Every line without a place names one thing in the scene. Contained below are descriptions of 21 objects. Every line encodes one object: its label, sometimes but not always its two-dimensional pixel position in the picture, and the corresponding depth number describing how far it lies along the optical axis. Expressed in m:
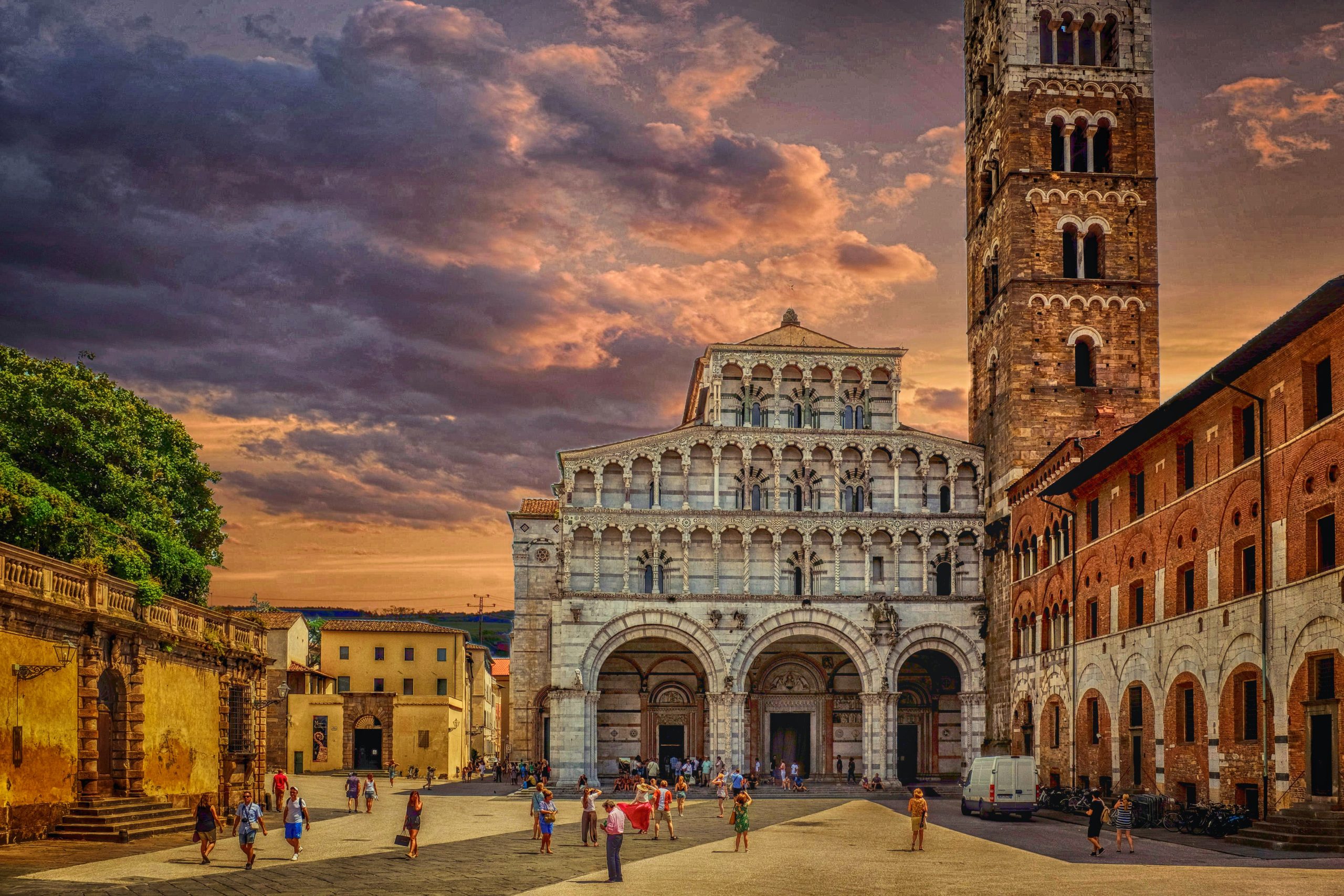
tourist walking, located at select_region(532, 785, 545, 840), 31.36
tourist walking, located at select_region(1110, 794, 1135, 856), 29.56
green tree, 41.22
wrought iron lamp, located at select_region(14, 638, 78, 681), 28.23
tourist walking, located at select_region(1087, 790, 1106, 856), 28.72
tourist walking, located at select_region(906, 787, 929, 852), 30.92
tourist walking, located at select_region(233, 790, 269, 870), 27.28
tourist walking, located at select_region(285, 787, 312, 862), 29.36
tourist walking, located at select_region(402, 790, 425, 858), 29.48
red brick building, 29.58
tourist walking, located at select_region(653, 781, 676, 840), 35.19
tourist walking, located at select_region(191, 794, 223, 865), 27.78
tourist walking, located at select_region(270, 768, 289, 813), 40.25
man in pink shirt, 24.84
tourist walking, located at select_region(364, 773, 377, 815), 45.16
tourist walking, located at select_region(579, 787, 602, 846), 33.14
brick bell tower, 58.34
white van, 41.25
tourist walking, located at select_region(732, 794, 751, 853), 30.44
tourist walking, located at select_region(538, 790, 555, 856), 31.02
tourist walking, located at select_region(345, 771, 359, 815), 46.56
